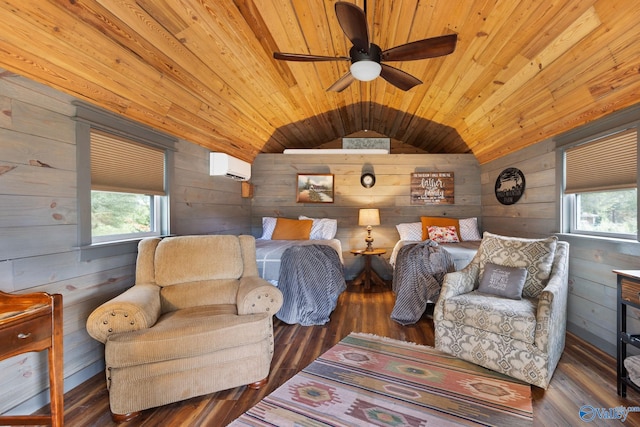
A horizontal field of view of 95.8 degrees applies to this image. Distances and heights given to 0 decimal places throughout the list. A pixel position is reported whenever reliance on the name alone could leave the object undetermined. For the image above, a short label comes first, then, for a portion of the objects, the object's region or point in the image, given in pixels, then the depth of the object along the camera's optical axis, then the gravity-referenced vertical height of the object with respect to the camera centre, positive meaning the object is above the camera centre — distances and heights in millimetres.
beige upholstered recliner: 1602 -710
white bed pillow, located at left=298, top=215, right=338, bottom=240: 4402 -296
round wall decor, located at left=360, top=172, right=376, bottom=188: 4770 +488
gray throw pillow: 2215 -569
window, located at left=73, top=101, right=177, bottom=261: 2003 +243
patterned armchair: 1870 -703
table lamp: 4304 -126
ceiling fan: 1665 +1072
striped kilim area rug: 1597 -1156
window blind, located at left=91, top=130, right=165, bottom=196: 2150 +380
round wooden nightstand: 4164 -981
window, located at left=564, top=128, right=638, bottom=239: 2209 +189
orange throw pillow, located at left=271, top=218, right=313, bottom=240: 4320 -302
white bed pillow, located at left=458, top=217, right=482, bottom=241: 4285 -300
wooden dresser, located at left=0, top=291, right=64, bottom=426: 1237 -538
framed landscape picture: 4797 +361
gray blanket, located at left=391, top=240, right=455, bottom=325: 2979 -736
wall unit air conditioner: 3727 +598
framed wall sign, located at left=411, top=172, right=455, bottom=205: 4684 +343
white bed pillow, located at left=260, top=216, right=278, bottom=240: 4445 -253
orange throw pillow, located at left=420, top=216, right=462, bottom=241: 4262 -207
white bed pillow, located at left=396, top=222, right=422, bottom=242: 4378 -332
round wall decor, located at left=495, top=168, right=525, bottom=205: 3557 +300
